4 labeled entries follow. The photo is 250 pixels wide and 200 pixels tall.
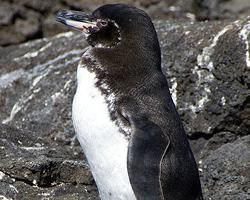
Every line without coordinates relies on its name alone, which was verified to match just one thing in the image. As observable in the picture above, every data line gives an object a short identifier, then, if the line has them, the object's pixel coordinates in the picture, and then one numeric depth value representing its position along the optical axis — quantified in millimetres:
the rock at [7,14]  21172
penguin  11641
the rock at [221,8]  21406
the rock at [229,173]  13656
